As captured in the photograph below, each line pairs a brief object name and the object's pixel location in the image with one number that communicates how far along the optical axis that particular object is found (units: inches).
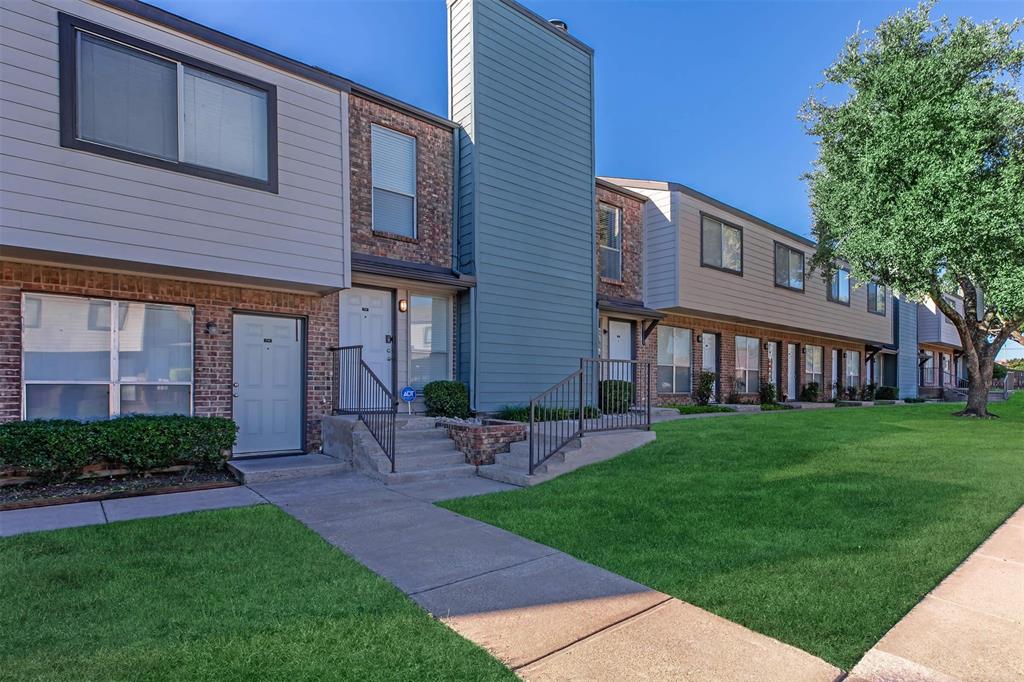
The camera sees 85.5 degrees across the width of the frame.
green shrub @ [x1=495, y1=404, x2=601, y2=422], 374.5
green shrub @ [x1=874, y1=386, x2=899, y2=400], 890.1
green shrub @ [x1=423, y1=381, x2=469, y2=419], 360.2
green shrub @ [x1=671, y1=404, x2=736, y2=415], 531.8
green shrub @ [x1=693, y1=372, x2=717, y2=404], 586.9
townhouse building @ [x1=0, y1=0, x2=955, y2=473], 240.1
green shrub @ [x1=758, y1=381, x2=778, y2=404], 655.1
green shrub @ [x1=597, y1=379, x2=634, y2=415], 327.3
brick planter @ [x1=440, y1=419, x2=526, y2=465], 301.3
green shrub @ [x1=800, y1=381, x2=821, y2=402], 729.0
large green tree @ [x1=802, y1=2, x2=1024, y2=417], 382.6
